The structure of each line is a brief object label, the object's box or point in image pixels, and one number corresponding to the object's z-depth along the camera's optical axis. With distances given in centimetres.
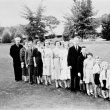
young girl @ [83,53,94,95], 741
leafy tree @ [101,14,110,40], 2445
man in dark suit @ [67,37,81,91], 790
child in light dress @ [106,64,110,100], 689
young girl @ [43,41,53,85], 875
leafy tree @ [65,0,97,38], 2509
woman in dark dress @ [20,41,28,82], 931
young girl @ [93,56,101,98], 722
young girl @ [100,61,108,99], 700
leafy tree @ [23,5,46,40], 2765
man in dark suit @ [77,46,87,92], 768
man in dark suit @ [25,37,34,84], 903
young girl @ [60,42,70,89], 818
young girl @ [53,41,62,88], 844
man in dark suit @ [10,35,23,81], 952
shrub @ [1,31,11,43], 3090
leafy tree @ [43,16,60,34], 2884
